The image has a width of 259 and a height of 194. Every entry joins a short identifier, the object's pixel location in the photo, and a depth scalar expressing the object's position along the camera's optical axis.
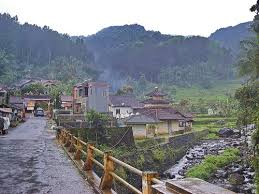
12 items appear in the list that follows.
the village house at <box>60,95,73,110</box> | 81.06
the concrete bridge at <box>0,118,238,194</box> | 4.50
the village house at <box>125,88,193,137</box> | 47.81
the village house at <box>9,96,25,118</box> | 56.71
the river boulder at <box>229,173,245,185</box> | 29.36
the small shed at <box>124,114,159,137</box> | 47.31
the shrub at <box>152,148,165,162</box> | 36.64
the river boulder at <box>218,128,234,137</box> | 59.86
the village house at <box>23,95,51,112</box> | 84.19
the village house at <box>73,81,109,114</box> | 58.84
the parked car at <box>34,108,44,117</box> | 71.51
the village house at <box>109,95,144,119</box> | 70.12
